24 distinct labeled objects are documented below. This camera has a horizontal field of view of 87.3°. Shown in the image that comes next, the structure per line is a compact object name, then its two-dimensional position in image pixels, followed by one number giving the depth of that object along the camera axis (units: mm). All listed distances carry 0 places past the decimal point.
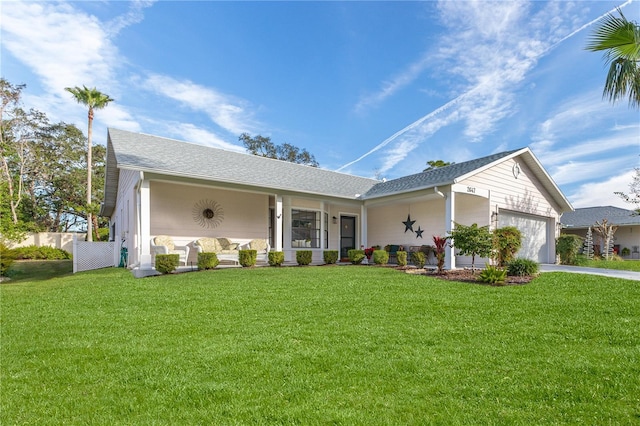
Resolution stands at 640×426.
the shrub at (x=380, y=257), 12227
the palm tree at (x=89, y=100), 21750
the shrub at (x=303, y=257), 11656
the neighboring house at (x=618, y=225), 21250
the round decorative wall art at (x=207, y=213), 12211
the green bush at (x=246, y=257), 10695
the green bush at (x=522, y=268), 8625
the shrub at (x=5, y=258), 11445
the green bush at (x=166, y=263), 9273
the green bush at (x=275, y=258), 11250
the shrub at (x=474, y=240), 8820
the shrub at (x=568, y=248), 14406
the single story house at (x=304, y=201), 11125
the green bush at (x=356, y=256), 12414
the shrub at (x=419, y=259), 10805
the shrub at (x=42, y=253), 20797
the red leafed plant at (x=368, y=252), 13297
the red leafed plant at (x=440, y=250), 9466
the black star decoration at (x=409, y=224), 14727
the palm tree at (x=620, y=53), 7598
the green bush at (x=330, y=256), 12391
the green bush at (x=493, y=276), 7509
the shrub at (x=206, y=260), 10062
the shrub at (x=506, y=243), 10414
